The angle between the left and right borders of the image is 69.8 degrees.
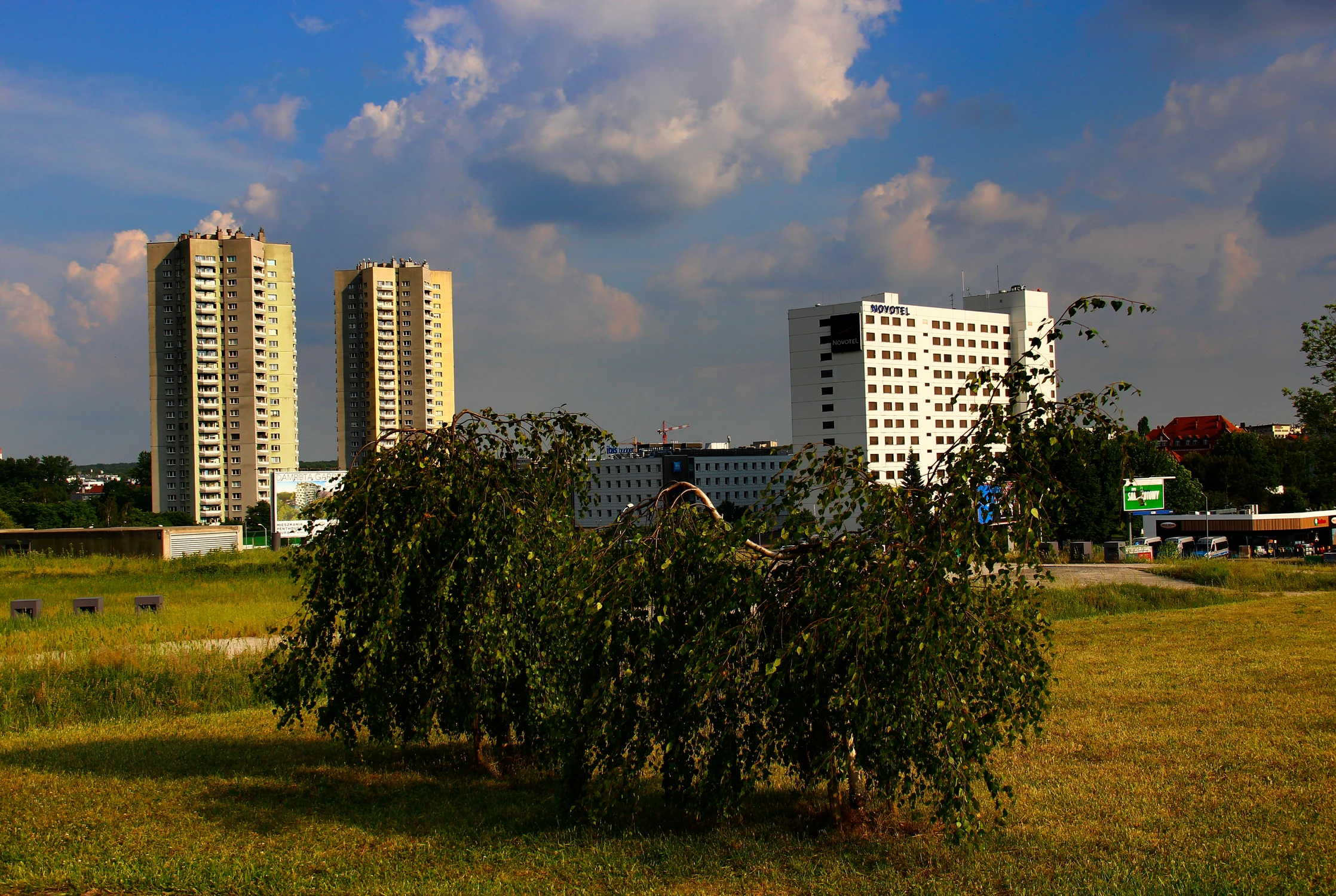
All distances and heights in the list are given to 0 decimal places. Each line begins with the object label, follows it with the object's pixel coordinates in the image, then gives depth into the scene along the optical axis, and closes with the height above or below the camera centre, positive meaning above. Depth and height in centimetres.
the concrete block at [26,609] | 2508 -294
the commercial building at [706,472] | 13250 +132
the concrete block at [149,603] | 2641 -299
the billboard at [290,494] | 6850 -18
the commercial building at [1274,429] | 16738 +691
